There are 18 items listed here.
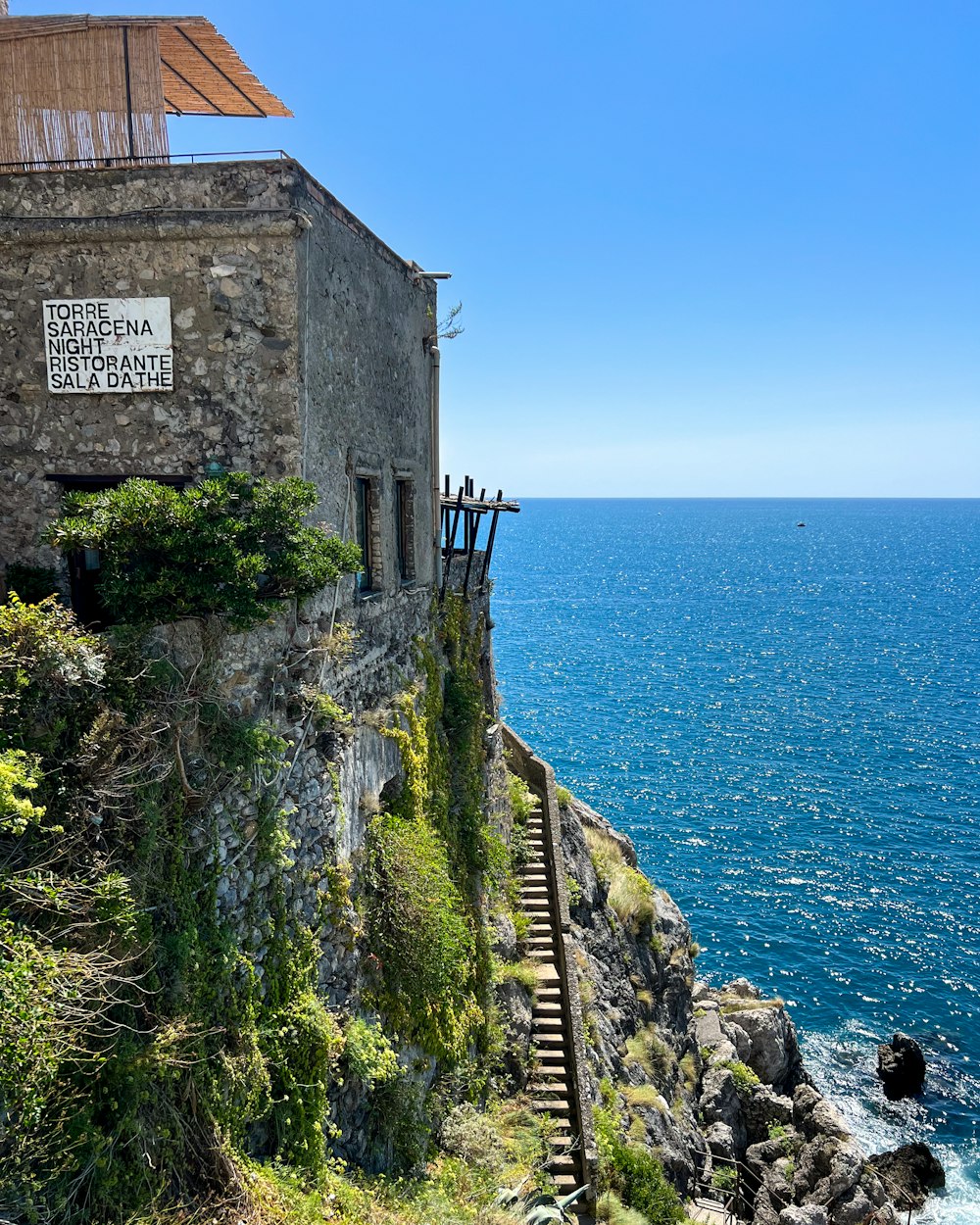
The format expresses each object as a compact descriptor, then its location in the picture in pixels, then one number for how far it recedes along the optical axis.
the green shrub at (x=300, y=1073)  9.13
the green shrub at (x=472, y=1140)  13.01
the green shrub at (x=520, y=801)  21.70
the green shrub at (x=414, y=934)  12.25
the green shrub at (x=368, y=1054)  10.56
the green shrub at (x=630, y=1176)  15.77
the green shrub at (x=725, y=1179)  20.70
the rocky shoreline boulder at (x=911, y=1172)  22.31
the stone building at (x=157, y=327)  9.64
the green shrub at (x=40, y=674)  7.32
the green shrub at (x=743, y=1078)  24.09
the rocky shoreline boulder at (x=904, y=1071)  25.88
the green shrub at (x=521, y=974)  16.91
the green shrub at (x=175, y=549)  8.56
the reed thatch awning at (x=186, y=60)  10.55
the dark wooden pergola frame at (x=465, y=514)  19.27
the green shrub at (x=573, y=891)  20.52
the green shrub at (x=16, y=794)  6.54
